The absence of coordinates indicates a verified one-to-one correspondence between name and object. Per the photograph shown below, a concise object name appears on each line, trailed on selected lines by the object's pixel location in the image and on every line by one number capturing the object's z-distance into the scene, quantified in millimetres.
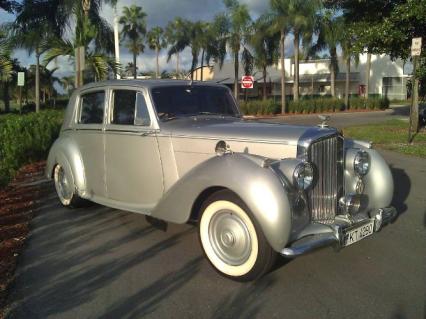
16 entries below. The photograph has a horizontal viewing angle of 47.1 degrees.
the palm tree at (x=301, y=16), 35594
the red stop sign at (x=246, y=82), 28578
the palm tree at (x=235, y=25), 38438
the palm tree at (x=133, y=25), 54281
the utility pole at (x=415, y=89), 12320
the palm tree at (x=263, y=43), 38000
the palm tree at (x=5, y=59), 20578
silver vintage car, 4102
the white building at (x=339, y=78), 58719
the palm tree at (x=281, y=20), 36188
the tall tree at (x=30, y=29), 20797
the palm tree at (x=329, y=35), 36938
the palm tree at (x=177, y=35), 52094
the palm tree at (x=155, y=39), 67750
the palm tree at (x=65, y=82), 68312
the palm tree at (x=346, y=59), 37434
